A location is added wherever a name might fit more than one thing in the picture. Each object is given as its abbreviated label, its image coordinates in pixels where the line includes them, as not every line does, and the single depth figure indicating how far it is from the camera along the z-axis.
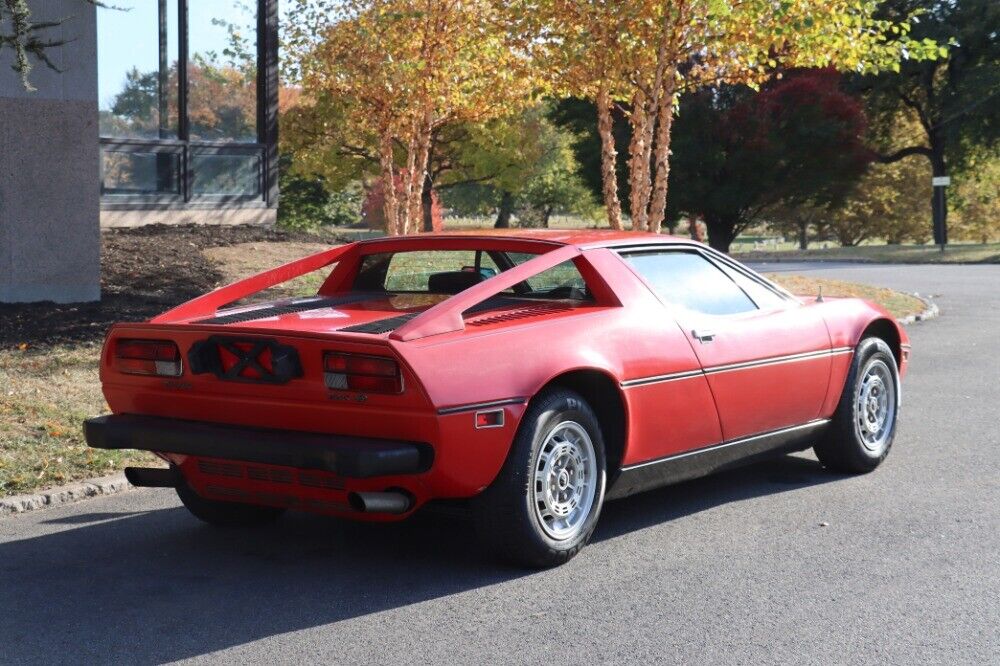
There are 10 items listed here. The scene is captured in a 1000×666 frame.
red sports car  5.18
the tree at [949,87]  46.00
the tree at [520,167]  48.44
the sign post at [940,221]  47.97
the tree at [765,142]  40.78
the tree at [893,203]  63.97
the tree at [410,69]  18.47
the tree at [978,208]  65.12
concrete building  13.04
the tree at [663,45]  14.95
